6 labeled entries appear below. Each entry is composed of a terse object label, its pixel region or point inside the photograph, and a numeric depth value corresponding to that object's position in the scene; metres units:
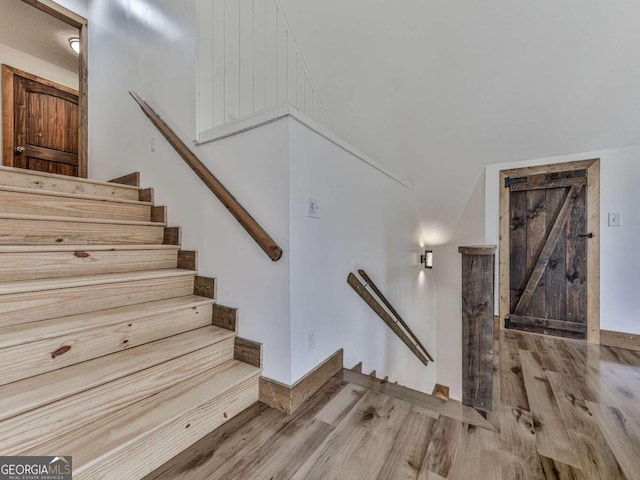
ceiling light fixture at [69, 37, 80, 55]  3.41
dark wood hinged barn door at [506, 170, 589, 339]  2.66
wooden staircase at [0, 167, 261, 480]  0.98
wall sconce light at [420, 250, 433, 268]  3.72
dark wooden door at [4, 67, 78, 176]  3.38
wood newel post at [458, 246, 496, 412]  1.45
